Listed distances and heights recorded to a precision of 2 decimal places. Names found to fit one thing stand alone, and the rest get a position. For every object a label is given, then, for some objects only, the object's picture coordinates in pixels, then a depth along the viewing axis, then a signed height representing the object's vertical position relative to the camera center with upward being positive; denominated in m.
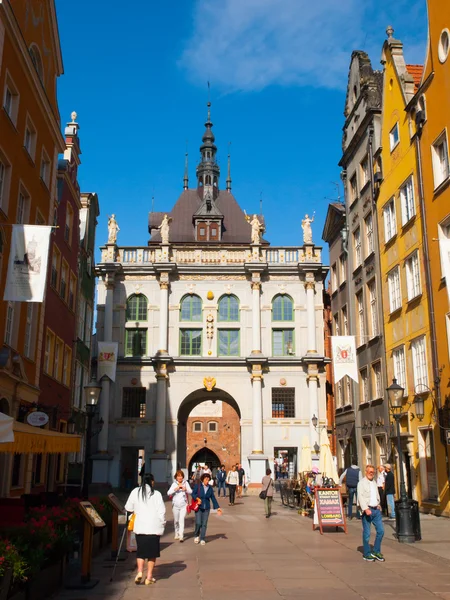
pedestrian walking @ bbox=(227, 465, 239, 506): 31.36 -0.35
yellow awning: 10.91 +0.65
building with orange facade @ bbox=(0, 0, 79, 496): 19.55 +10.42
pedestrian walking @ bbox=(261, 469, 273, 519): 23.62 -0.52
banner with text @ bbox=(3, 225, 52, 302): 16.64 +5.31
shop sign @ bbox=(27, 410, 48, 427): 20.59 +1.78
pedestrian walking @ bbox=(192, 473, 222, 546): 16.25 -0.71
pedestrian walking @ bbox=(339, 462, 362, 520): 21.91 -0.17
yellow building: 23.67 +8.12
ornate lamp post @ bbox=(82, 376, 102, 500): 15.48 +1.77
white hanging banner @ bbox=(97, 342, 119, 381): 37.06 +6.54
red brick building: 70.00 +4.75
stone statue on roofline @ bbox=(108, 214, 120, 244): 44.88 +16.73
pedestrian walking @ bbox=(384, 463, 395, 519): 21.39 -0.49
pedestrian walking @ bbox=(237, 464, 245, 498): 38.65 -0.23
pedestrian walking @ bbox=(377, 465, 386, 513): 21.80 -0.24
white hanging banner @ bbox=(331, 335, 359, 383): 28.89 +5.19
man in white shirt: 12.83 -0.73
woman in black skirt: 10.57 -0.80
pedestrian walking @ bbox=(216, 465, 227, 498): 41.25 -0.34
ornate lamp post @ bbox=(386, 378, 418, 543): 15.88 -0.99
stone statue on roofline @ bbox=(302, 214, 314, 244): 45.17 +16.91
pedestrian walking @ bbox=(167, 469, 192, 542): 16.98 -0.70
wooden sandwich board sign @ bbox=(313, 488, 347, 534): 18.36 -0.92
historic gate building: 41.62 +8.54
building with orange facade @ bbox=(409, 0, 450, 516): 21.70 +8.78
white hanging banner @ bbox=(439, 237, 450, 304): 17.25 +5.74
